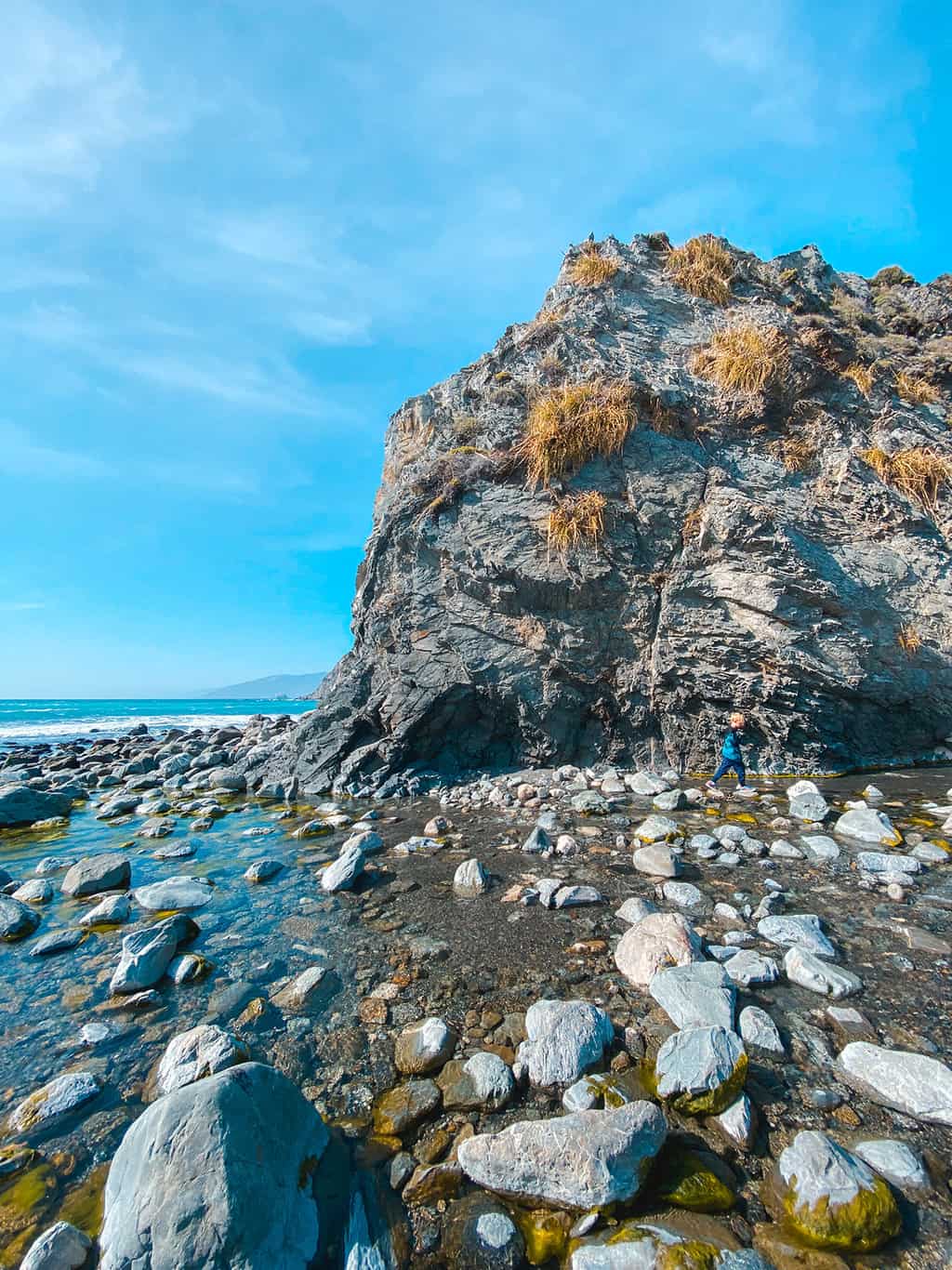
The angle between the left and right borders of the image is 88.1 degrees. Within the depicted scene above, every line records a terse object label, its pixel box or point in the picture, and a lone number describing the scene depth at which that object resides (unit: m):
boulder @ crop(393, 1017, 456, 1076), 3.19
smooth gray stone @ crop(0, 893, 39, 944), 5.14
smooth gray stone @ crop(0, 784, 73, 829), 9.95
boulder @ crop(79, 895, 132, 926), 5.39
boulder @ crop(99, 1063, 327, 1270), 1.96
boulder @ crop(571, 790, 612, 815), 8.55
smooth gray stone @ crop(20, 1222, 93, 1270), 2.03
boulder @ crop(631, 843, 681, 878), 5.92
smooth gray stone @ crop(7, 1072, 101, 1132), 2.89
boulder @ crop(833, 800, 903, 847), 6.52
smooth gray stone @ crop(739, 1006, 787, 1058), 3.13
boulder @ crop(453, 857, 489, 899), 5.80
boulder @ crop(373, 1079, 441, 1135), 2.76
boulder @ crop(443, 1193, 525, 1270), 2.07
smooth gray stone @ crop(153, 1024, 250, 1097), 3.10
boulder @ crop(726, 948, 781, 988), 3.75
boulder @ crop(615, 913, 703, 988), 3.97
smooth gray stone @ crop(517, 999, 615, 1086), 3.00
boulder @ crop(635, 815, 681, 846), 7.09
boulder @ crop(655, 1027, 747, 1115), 2.70
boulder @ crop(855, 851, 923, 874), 5.65
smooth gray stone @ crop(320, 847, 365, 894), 6.03
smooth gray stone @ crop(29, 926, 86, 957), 4.81
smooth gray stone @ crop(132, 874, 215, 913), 5.71
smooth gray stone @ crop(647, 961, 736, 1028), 3.37
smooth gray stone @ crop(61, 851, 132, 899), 6.21
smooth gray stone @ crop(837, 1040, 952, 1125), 2.62
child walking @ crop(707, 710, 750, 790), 9.73
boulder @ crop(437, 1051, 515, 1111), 2.87
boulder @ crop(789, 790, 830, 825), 7.40
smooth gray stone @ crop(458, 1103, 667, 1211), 2.20
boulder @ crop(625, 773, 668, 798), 9.62
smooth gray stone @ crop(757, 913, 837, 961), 4.17
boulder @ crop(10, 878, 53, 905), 6.02
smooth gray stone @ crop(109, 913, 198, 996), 4.12
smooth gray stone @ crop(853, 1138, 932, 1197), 2.24
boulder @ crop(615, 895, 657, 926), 4.88
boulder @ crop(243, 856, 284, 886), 6.45
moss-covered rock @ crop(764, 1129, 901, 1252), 2.03
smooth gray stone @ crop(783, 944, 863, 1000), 3.67
